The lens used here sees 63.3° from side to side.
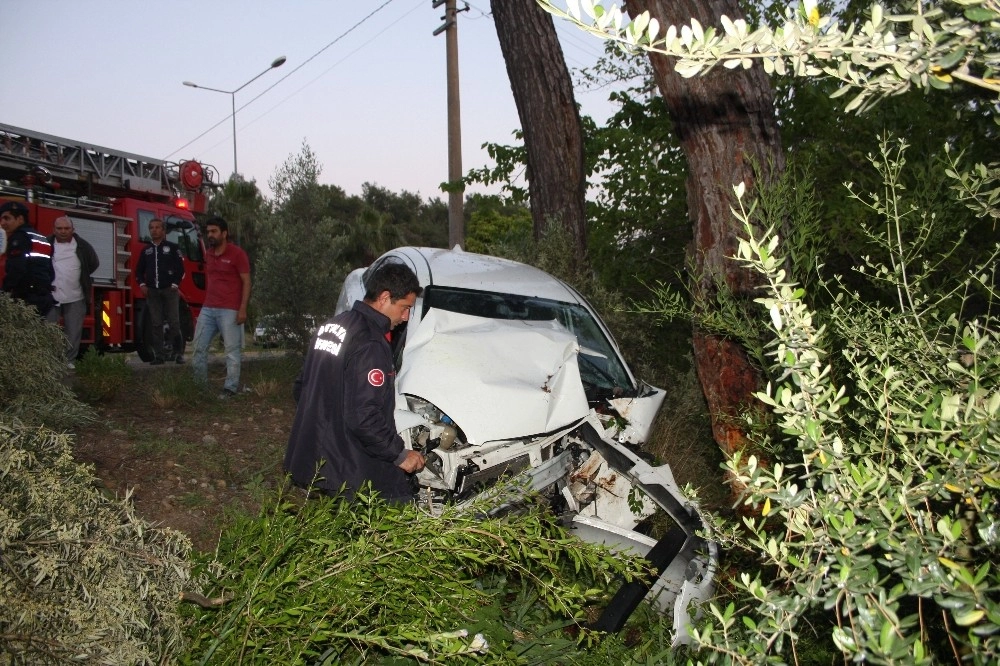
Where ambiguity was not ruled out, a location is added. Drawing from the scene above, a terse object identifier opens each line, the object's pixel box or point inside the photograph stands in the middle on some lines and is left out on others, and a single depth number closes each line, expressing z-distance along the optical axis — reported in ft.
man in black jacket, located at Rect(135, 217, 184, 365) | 38.37
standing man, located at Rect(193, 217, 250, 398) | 27.91
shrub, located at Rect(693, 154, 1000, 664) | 4.40
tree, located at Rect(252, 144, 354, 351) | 36.70
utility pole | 61.05
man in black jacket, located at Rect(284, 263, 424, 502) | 13.28
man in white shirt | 30.68
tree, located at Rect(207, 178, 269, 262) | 110.32
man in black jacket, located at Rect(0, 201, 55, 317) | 28.02
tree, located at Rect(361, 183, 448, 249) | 167.90
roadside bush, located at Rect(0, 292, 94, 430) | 17.76
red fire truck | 40.63
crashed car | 14.30
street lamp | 86.43
